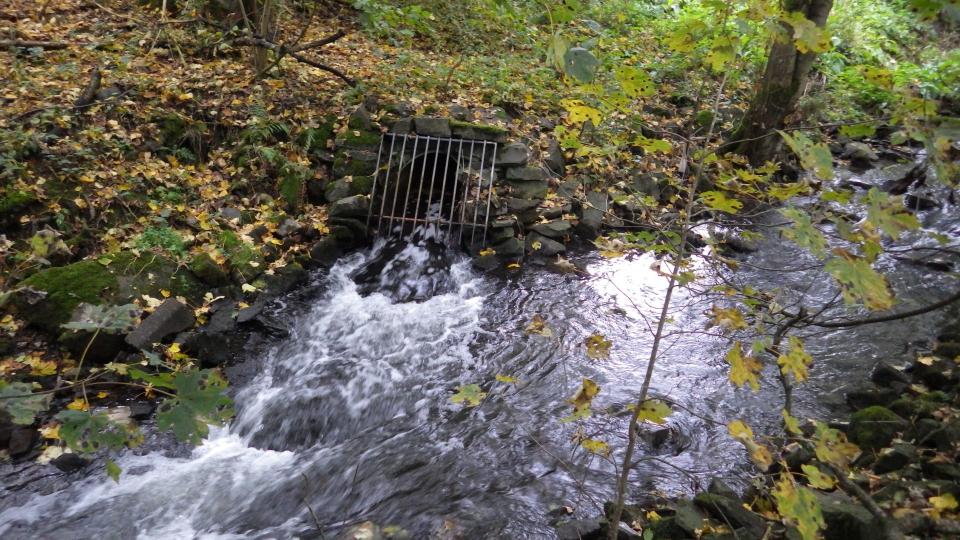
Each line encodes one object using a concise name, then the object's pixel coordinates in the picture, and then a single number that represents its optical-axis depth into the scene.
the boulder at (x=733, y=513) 3.02
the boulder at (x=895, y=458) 3.25
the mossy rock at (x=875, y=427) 3.63
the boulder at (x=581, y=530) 3.27
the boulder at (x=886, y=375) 4.53
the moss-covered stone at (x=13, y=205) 5.35
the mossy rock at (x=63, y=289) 4.92
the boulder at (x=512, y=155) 7.62
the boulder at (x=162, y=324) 4.94
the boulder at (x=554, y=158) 8.13
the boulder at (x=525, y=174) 7.61
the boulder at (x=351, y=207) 7.10
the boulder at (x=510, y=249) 7.34
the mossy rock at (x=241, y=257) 6.02
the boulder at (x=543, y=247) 7.42
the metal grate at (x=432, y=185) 7.44
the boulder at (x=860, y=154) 9.25
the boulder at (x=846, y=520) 2.68
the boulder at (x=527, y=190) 7.62
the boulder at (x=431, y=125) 7.57
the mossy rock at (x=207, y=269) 5.75
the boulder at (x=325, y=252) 6.85
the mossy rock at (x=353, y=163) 7.42
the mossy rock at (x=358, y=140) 7.54
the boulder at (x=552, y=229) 7.48
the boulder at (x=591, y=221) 7.68
